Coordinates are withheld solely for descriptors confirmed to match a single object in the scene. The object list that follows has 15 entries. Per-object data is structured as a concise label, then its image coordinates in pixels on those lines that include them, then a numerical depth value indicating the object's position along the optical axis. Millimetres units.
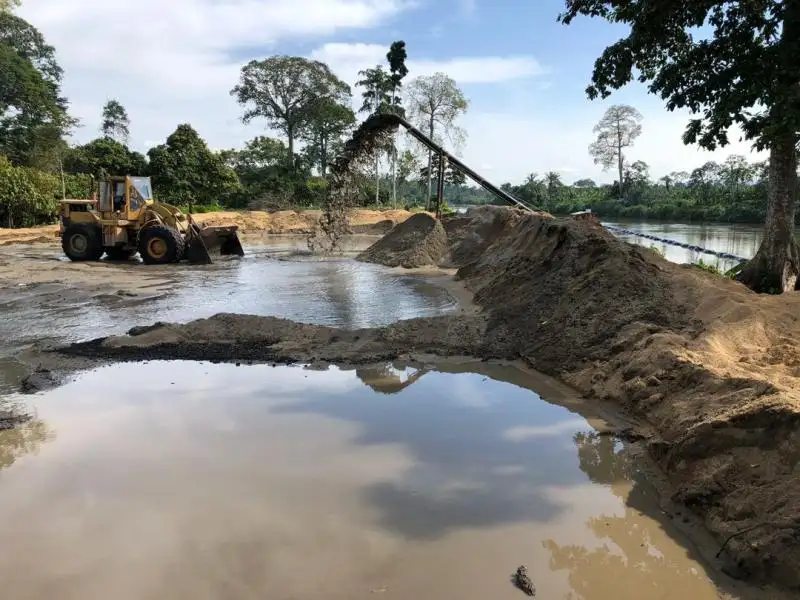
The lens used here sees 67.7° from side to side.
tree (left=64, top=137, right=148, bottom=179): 35156
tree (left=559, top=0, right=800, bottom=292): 8406
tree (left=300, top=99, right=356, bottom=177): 44938
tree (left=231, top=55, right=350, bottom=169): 44781
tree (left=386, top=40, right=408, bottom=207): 41938
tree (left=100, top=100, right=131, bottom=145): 50500
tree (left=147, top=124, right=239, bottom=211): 36094
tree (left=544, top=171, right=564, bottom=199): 72250
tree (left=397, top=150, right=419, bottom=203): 47862
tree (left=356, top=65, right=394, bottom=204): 41750
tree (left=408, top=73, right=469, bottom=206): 44312
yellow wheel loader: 17469
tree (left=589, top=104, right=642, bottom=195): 59844
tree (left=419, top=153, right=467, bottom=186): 42544
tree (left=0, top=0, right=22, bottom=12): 33344
